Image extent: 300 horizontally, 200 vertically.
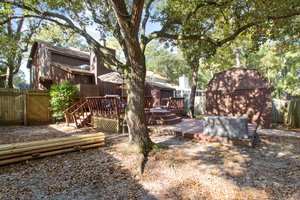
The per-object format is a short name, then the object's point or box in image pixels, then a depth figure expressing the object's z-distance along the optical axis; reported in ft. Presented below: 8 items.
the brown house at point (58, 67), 36.70
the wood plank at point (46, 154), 11.44
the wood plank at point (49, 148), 11.57
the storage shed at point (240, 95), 24.70
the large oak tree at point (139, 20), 12.36
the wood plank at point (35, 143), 11.64
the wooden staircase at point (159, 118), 23.46
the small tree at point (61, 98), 26.14
